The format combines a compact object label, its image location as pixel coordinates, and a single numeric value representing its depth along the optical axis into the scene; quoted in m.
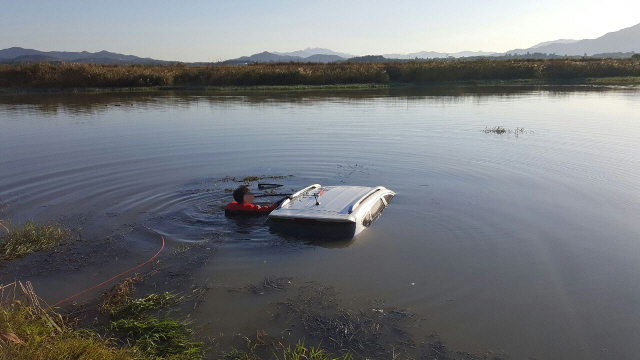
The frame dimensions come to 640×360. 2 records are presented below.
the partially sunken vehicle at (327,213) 7.79
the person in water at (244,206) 8.95
